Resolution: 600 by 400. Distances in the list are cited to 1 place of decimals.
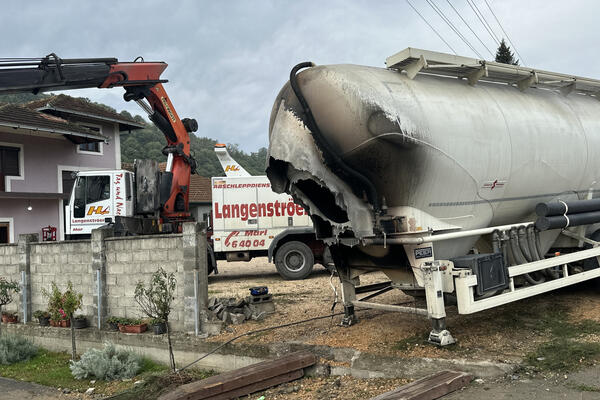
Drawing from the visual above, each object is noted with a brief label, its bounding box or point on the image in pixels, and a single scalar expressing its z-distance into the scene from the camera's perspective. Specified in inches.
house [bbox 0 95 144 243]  789.9
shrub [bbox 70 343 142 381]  323.9
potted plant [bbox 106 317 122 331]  371.9
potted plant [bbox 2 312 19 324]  452.4
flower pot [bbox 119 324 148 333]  357.7
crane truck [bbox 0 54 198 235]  516.4
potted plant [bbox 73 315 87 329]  393.7
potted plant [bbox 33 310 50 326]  424.5
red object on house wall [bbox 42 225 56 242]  693.3
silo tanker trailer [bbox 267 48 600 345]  248.1
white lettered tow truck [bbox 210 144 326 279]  561.9
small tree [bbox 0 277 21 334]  430.9
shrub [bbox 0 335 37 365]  384.2
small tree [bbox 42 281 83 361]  370.6
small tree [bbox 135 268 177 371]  309.3
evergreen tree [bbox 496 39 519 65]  949.8
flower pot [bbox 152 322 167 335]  346.0
